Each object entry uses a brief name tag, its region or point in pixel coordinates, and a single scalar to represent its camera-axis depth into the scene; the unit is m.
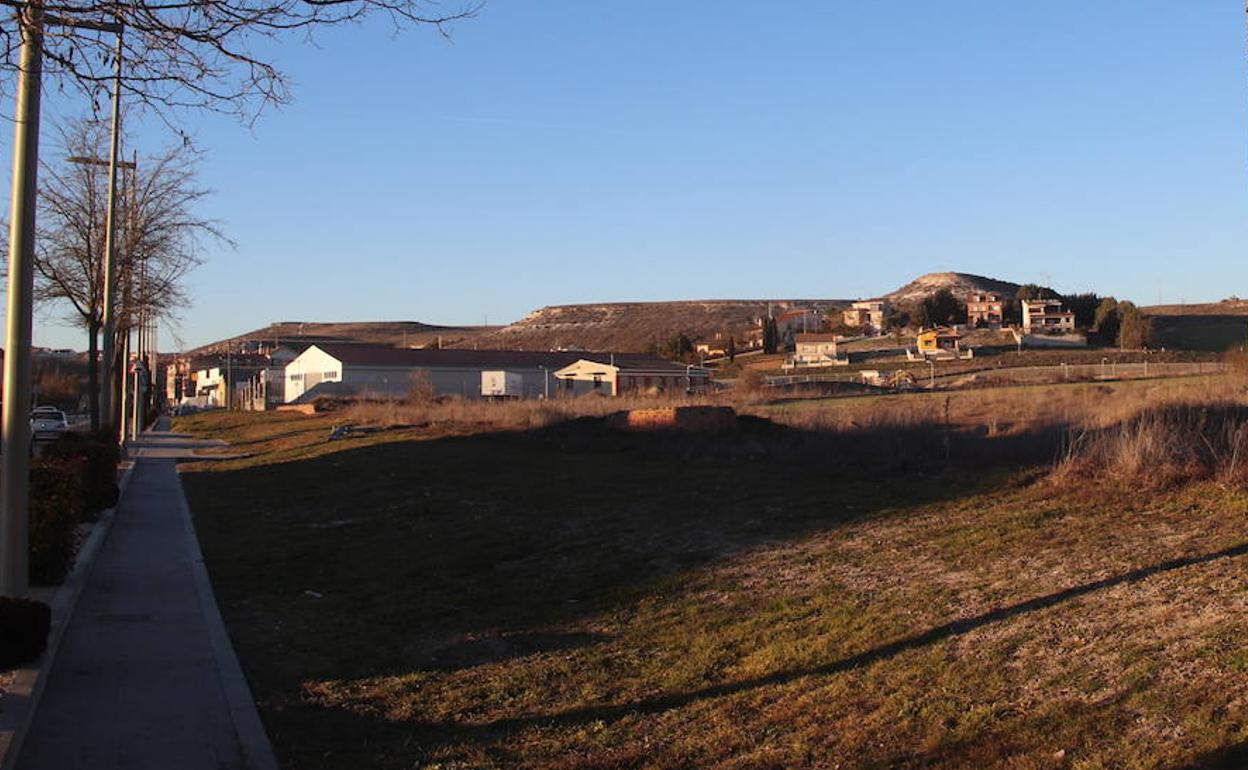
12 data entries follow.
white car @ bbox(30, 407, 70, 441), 42.56
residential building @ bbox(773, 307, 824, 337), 145.82
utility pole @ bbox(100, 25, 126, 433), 25.42
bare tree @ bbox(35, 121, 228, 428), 29.41
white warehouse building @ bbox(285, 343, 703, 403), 79.06
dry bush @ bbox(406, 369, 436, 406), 51.00
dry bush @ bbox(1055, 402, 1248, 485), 11.78
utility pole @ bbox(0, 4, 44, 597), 9.50
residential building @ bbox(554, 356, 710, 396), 71.69
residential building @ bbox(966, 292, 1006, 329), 125.04
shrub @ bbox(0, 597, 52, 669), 8.09
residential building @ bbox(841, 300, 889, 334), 139.07
